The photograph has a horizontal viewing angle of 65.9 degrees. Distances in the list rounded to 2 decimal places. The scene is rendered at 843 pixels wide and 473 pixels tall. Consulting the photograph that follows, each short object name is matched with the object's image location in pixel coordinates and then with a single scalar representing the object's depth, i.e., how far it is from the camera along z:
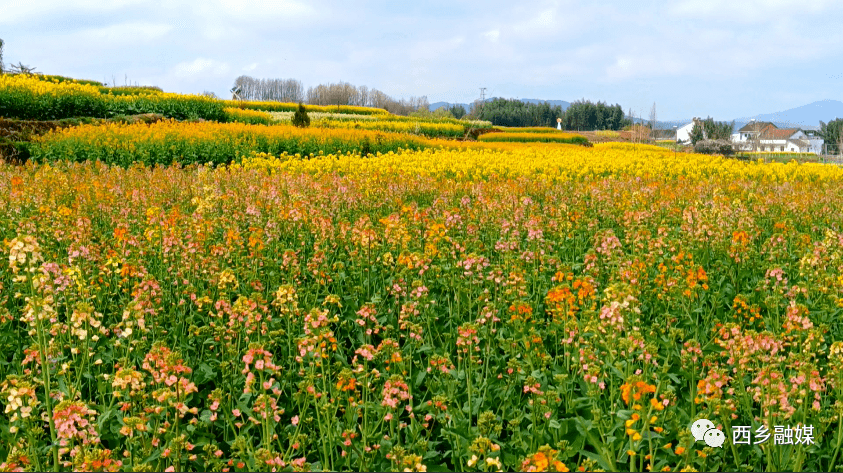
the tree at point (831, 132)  88.92
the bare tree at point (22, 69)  46.97
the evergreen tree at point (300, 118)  25.89
